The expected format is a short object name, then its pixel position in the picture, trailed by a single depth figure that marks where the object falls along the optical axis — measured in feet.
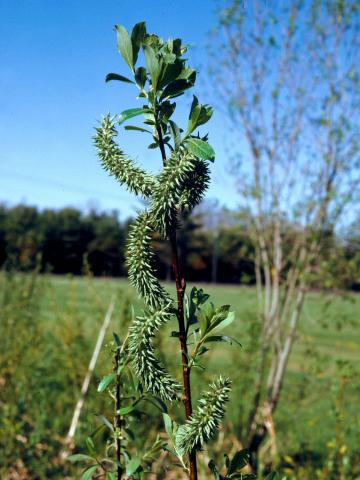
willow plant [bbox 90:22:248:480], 3.26
